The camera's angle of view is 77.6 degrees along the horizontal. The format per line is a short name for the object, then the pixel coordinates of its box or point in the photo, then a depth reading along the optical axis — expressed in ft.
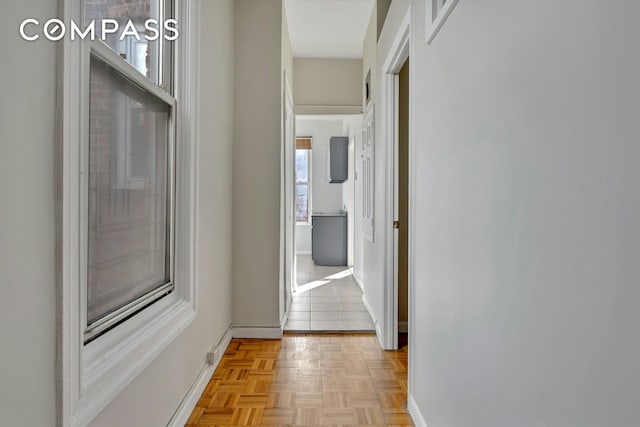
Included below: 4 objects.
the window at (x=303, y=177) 24.91
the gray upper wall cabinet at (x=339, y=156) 21.21
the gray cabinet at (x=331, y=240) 21.27
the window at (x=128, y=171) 3.78
